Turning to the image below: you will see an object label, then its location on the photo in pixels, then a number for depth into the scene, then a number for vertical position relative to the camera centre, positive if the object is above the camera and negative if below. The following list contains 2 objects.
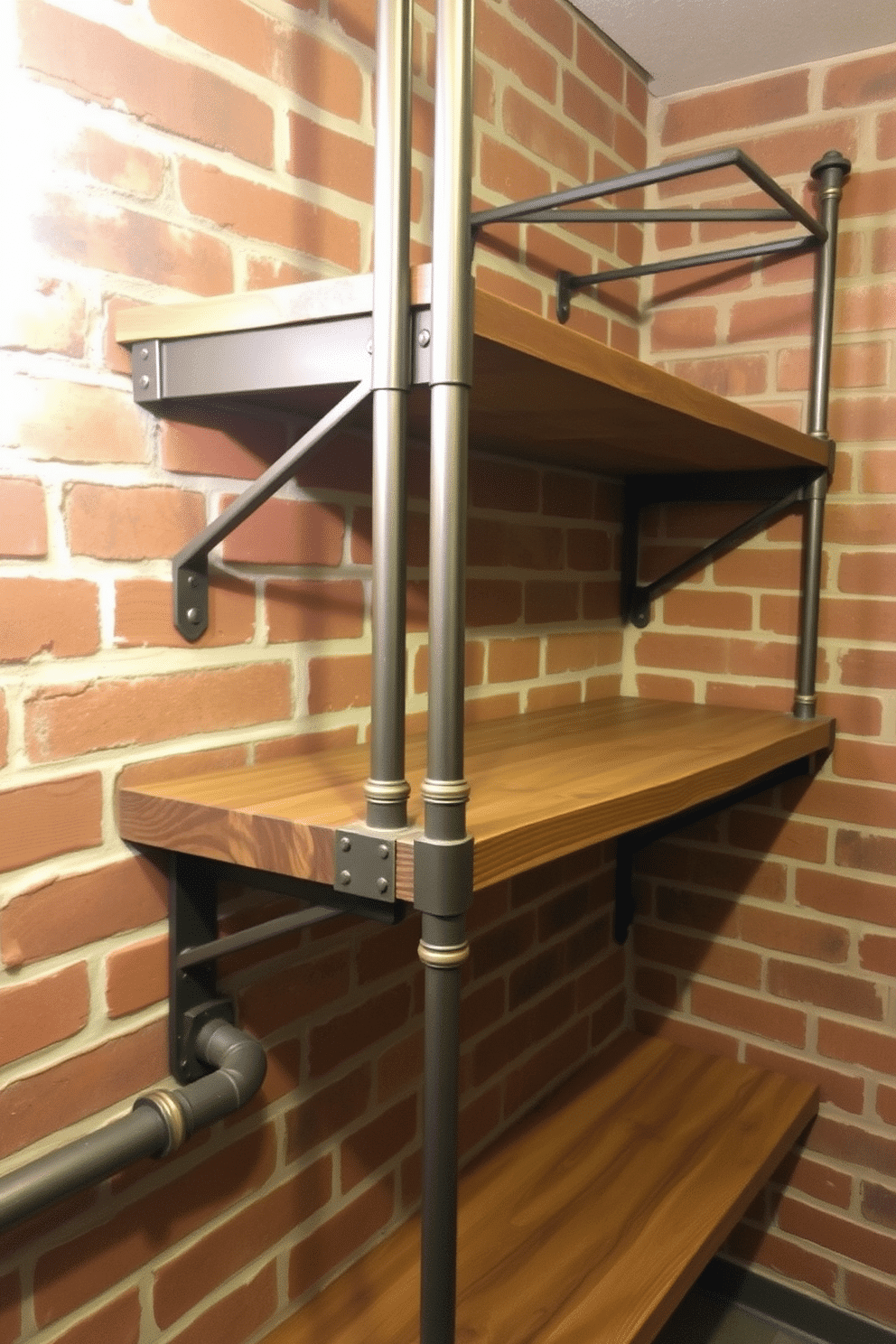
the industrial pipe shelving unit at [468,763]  0.73 -0.19
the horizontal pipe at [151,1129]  0.79 -0.47
